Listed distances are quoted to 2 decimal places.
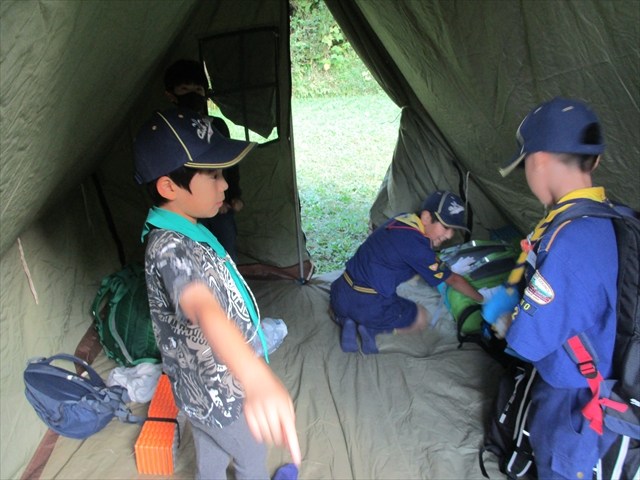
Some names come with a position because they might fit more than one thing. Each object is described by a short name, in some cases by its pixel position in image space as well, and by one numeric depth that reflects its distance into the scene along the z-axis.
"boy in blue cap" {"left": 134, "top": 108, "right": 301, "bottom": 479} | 1.10
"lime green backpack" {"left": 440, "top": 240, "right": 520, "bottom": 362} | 2.51
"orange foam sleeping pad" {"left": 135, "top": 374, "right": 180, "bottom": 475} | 1.84
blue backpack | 1.83
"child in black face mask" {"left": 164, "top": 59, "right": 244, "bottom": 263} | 2.39
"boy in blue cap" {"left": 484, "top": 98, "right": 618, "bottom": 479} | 1.31
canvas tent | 1.21
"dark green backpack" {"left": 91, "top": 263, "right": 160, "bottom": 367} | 2.46
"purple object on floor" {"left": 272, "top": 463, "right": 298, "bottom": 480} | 1.75
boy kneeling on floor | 2.33
